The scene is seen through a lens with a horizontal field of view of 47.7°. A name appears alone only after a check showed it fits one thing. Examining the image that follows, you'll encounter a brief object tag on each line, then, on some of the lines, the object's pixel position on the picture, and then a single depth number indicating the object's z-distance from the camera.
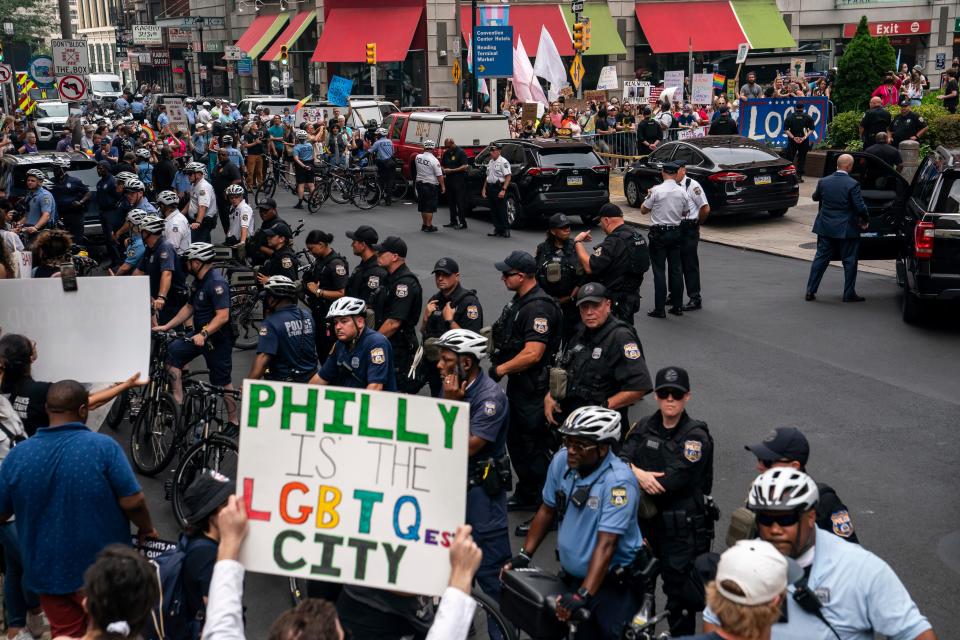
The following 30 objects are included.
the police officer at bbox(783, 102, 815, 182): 22.95
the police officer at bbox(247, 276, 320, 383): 7.98
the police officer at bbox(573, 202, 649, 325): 10.23
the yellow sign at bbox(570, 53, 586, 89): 34.31
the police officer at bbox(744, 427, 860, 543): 4.68
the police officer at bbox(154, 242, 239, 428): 8.84
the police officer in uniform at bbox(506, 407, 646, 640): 4.81
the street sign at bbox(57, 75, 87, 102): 25.31
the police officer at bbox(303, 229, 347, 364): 10.20
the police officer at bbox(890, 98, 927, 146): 20.39
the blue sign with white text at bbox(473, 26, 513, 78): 31.61
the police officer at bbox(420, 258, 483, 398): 8.33
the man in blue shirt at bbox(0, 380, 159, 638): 5.02
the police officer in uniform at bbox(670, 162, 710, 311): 13.37
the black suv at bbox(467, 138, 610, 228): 20.00
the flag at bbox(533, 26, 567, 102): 31.88
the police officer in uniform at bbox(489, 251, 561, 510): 7.77
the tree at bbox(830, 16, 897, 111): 25.19
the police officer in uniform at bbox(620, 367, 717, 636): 5.37
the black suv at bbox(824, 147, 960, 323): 11.92
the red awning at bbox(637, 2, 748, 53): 45.62
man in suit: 13.61
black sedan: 19.27
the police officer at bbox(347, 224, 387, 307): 9.41
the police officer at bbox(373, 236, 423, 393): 8.87
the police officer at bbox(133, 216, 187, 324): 10.09
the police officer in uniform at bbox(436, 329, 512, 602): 5.74
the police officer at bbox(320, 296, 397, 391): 7.11
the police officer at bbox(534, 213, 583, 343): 9.38
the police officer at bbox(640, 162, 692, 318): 13.20
